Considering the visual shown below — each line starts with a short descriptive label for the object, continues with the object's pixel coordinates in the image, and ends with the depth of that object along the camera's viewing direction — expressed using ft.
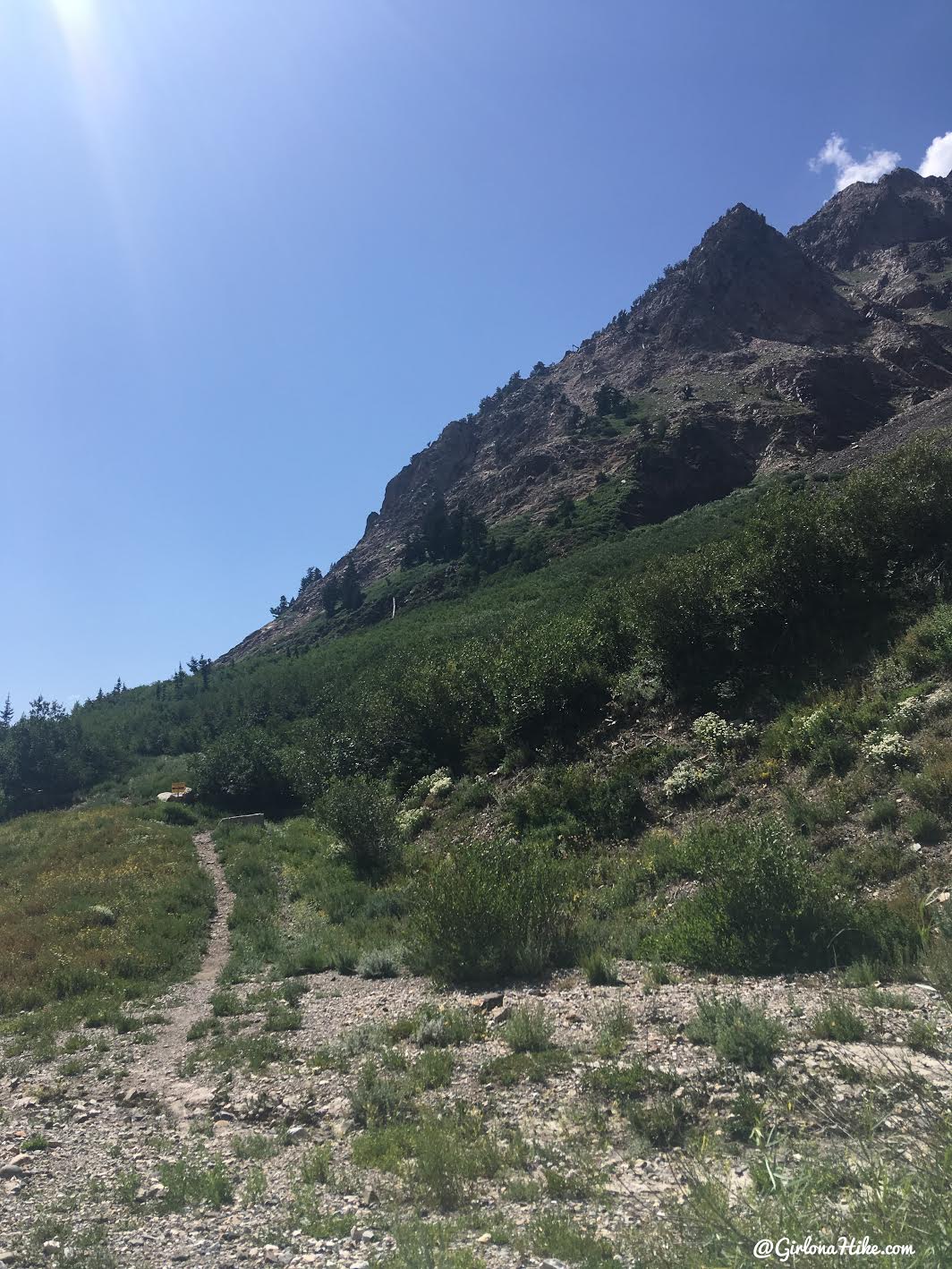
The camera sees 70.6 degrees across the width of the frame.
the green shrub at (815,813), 32.68
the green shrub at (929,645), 37.42
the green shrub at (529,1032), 20.62
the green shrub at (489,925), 28.81
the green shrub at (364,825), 57.21
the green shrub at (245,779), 112.27
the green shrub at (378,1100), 17.96
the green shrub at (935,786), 29.07
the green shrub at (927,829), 28.04
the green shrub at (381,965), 33.12
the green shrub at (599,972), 25.63
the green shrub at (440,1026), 22.57
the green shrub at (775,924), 22.97
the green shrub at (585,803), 44.29
